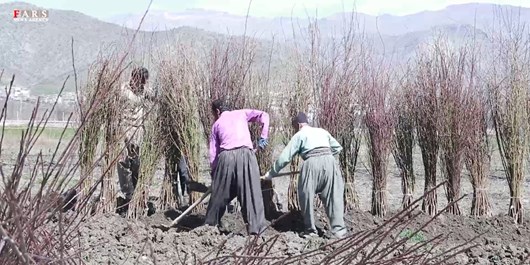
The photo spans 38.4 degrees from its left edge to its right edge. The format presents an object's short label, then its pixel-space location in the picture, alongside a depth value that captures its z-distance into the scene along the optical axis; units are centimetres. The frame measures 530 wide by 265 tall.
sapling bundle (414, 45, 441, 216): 888
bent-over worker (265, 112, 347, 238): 780
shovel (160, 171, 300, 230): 783
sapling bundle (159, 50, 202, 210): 884
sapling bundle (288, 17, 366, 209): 891
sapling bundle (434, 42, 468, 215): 880
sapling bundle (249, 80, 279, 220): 902
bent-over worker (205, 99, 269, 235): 777
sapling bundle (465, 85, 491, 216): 887
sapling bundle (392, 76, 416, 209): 912
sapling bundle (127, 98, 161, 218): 878
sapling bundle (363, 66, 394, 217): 896
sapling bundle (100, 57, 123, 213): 820
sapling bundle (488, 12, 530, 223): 884
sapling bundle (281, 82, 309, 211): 905
